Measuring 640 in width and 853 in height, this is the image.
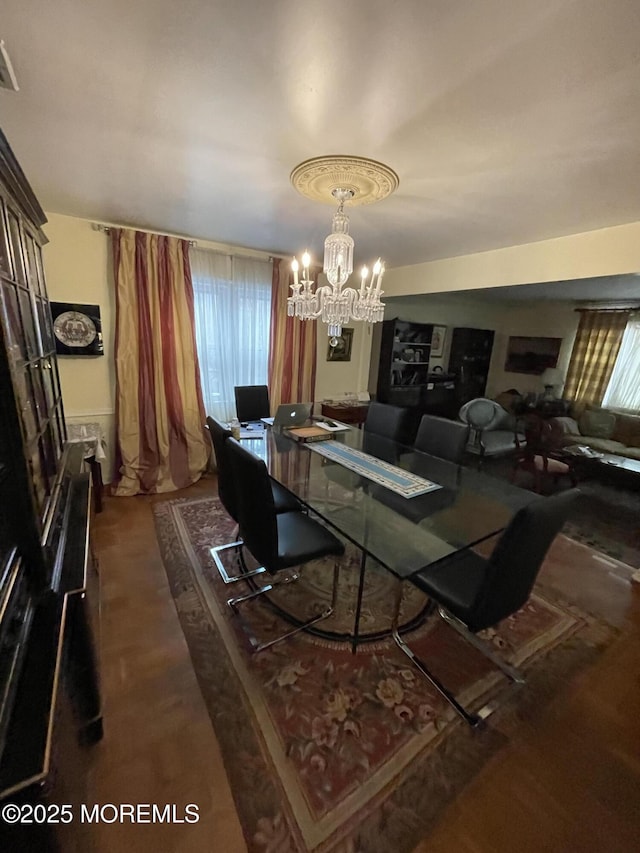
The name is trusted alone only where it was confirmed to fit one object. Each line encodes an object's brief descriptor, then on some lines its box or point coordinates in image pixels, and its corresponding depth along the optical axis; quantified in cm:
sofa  392
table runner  194
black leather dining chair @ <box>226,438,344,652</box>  147
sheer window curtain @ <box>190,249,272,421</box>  334
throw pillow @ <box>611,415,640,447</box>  412
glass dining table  151
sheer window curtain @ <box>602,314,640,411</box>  432
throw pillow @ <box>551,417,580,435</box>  391
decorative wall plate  280
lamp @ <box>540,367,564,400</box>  496
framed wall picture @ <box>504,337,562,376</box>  517
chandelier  158
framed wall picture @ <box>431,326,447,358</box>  517
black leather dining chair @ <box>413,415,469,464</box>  244
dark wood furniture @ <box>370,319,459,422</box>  458
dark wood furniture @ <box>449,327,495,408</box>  545
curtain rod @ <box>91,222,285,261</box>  277
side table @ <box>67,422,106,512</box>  274
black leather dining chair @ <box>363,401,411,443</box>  287
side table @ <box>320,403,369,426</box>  402
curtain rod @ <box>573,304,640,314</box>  427
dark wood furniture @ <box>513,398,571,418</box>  480
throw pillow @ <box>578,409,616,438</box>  425
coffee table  320
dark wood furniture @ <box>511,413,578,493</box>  363
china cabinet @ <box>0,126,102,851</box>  74
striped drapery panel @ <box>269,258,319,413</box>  362
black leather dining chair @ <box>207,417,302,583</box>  186
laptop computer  281
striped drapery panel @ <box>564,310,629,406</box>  448
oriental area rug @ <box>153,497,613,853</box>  110
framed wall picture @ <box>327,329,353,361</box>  426
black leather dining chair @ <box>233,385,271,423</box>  339
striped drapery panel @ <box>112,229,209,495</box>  294
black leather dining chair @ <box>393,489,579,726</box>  121
